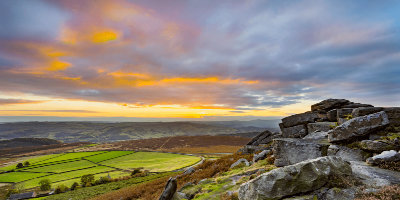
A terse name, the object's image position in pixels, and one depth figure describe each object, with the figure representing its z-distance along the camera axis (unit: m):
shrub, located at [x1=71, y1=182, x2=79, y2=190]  56.50
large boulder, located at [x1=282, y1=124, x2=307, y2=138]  21.43
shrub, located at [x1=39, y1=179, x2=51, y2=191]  58.51
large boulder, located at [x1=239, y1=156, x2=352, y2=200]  8.08
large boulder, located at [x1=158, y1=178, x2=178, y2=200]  13.88
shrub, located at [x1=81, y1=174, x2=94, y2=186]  59.22
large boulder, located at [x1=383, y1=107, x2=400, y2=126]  12.60
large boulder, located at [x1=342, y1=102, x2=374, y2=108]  18.99
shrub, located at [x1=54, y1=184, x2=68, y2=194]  53.88
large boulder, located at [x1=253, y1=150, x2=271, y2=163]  19.20
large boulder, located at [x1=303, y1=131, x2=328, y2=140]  14.67
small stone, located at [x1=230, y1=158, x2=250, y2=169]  19.92
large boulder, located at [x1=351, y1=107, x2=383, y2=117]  13.53
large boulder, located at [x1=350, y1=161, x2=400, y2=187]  7.78
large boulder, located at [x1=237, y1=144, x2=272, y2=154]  27.27
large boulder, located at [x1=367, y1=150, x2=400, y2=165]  9.21
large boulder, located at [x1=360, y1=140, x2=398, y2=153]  10.16
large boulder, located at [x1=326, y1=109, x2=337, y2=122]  19.58
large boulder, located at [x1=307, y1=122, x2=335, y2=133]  17.41
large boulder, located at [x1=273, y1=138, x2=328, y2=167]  12.41
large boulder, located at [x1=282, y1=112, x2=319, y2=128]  21.66
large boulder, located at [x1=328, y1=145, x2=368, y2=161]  11.16
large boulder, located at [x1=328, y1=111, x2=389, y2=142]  11.71
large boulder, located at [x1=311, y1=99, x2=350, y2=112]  20.88
